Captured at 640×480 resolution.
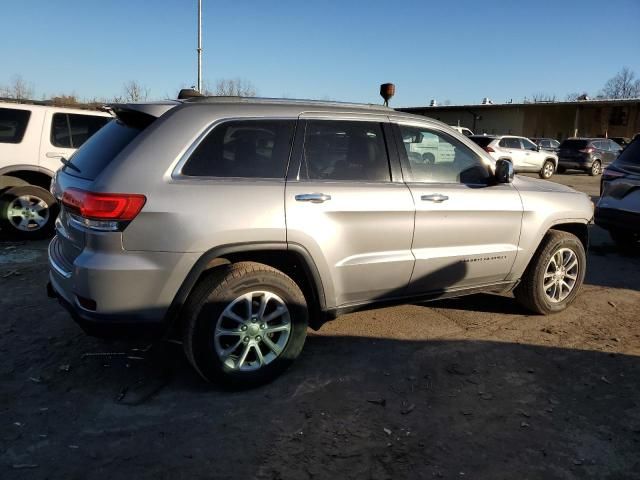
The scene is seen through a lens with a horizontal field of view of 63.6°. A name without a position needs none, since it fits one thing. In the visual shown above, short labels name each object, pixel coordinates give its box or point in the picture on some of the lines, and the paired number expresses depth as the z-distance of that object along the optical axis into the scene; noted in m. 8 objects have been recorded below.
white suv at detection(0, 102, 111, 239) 7.00
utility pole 19.40
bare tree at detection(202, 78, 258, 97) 28.04
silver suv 2.93
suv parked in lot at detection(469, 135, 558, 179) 19.44
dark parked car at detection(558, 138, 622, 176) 21.91
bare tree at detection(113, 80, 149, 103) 25.01
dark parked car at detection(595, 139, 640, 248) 6.66
